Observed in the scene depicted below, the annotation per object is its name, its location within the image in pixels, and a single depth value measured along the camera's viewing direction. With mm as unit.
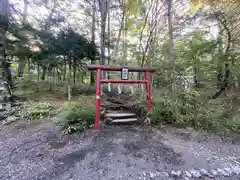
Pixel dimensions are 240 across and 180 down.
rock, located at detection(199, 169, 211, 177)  2297
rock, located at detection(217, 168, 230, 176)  2311
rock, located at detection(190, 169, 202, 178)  2251
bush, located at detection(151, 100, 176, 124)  4375
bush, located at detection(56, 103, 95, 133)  3711
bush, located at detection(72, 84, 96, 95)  8035
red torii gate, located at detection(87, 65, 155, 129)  3794
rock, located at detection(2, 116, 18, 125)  4458
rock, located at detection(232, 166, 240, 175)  2357
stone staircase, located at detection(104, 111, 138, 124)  4215
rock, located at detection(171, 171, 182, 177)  2266
